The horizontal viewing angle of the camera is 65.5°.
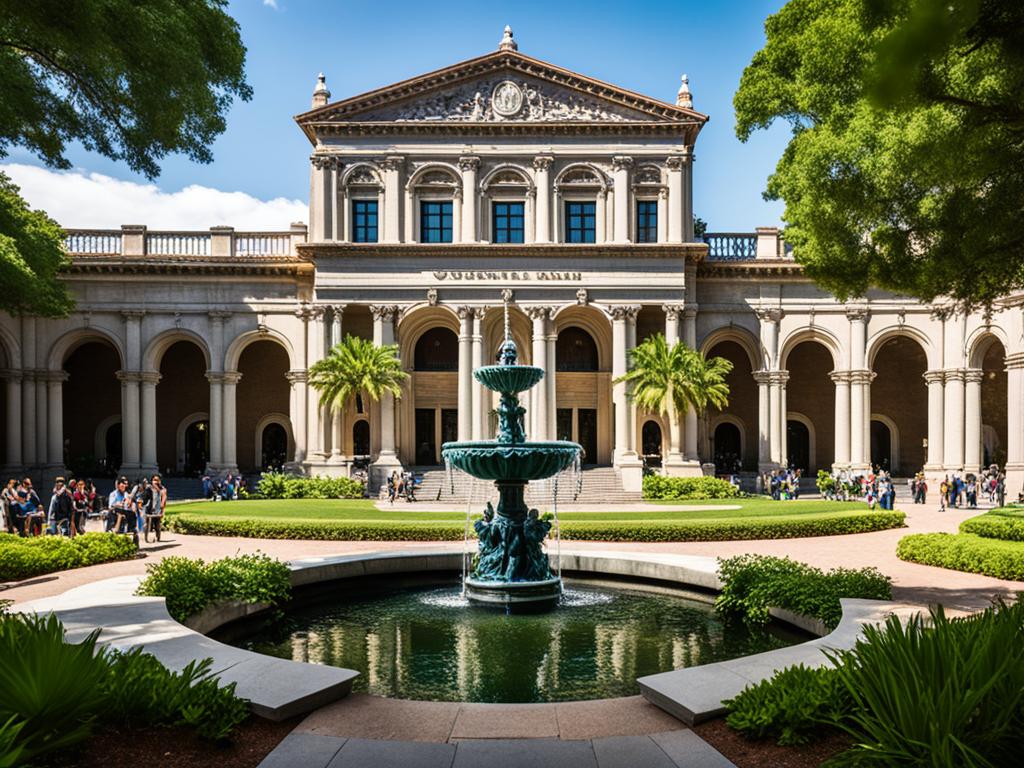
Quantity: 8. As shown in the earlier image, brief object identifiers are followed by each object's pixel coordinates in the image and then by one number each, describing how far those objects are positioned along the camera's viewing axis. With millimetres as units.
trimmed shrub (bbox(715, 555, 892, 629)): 9562
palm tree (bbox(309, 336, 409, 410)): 33094
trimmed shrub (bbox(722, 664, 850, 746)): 5453
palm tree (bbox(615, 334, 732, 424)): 32938
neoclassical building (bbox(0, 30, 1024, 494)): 35500
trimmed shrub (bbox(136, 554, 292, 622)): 9719
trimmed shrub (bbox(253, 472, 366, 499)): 31828
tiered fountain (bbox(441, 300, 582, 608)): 11648
